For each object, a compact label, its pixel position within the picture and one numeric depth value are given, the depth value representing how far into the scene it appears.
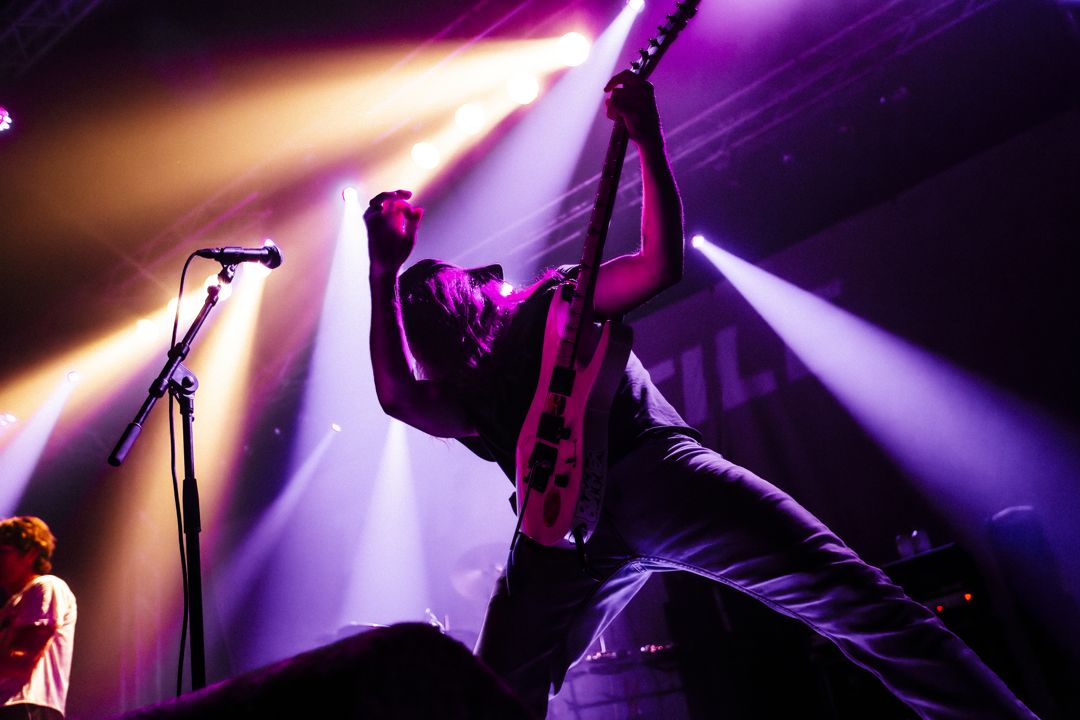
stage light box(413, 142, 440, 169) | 6.32
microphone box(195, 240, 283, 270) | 2.75
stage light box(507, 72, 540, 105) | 5.95
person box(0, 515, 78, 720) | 3.59
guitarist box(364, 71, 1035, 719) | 1.51
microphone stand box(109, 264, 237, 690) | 2.26
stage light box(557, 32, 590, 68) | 5.64
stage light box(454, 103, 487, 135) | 6.16
